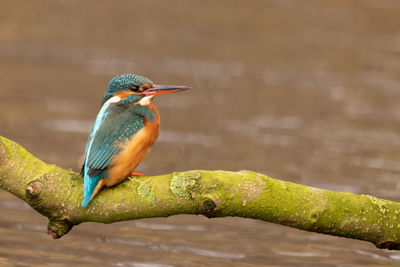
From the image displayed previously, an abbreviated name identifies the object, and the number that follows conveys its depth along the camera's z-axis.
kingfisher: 7.46
